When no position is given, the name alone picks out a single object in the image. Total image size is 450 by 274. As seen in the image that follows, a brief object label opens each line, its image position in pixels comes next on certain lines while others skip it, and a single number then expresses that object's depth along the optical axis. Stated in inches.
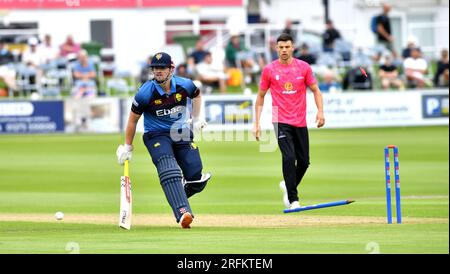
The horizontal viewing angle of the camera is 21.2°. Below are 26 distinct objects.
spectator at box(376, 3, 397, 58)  1386.6
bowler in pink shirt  572.1
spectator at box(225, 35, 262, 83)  1326.3
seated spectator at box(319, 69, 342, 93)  1241.0
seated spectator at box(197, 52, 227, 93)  1270.9
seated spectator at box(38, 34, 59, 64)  1328.7
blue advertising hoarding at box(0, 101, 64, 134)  1202.6
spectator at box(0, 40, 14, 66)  1315.2
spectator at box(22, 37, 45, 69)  1301.7
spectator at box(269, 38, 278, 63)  1324.1
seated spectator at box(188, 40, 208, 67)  1286.9
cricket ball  581.6
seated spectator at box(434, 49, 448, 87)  1267.2
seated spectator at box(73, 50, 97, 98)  1240.8
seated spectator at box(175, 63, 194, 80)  1226.6
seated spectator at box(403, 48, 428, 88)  1293.1
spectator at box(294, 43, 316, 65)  1206.3
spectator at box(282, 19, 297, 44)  1299.7
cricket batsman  511.2
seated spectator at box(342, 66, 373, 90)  1253.7
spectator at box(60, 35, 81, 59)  1344.7
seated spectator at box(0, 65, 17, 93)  1261.1
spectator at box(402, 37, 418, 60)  1329.6
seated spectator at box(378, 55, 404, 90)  1274.6
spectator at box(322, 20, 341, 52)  1386.6
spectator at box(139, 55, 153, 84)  1271.5
